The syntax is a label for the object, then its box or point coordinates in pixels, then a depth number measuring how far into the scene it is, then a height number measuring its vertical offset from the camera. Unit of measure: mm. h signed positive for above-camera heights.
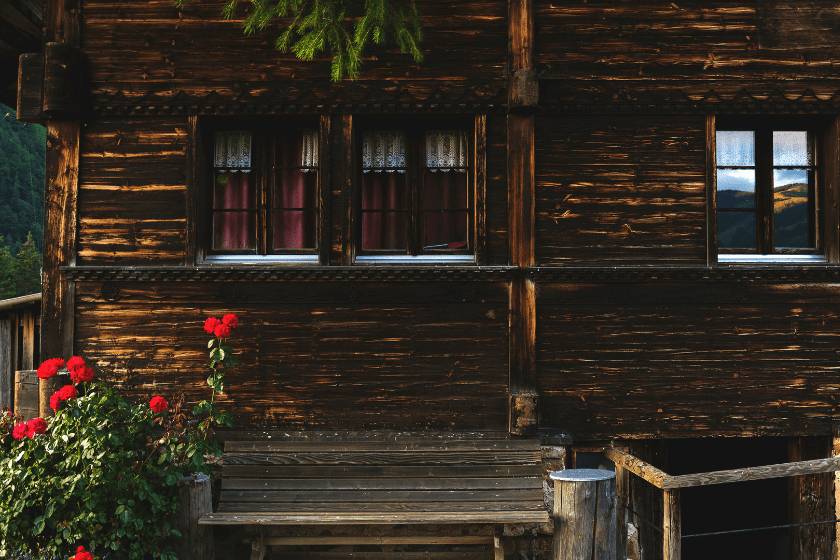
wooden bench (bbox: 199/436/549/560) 4695 -1576
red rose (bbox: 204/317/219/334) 4543 -201
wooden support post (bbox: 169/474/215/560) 4191 -1650
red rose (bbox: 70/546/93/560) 3424 -1543
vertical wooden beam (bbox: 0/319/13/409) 6199 -725
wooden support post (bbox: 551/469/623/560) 4012 -1533
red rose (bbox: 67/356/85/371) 4137 -472
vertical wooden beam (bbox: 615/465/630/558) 5137 -1893
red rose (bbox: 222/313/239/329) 4611 -171
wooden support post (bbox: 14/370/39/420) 5188 -867
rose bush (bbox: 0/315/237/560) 3803 -1237
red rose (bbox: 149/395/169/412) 4105 -757
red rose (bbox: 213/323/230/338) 4461 -246
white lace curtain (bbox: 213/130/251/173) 5637 +1465
